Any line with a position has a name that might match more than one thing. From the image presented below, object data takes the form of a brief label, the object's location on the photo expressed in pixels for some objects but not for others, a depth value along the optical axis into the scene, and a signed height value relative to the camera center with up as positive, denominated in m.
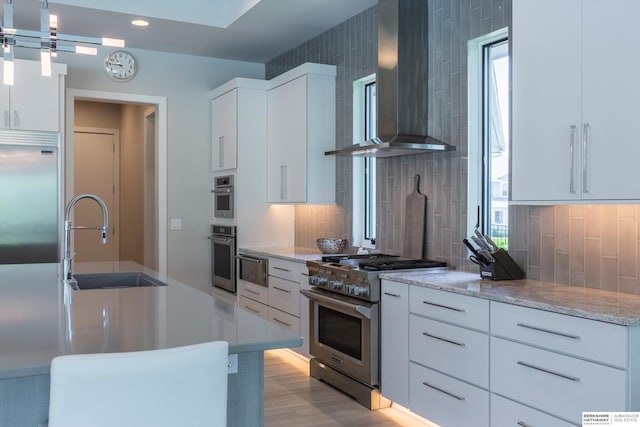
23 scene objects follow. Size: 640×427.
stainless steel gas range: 3.61 -0.71
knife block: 3.21 -0.32
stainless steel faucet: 2.97 -0.13
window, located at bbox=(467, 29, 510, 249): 3.61 +0.47
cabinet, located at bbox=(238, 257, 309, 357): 4.60 -0.73
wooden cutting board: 4.03 -0.10
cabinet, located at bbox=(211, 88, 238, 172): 5.70 +0.78
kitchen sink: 3.42 -0.41
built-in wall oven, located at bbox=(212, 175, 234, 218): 5.76 +0.13
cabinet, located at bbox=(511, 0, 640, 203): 2.42 +0.48
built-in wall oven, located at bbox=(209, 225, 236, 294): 5.72 -0.46
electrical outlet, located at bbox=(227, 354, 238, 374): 1.76 -0.45
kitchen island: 1.64 -0.38
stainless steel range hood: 3.89 +0.89
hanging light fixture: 2.61 +0.76
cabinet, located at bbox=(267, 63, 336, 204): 5.09 +0.66
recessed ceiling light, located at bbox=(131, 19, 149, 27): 5.02 +1.59
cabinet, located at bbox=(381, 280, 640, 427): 2.24 -0.67
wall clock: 5.74 +1.39
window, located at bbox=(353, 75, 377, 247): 4.88 +0.32
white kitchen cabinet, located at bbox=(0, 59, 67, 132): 4.82 +0.91
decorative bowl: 4.90 -0.29
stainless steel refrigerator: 4.88 +0.11
